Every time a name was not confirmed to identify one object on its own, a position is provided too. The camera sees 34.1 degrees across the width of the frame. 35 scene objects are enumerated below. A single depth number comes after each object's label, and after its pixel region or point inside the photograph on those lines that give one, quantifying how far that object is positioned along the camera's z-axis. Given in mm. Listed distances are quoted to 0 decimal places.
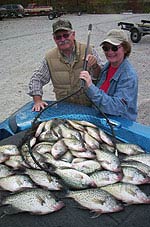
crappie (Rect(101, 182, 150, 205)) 1392
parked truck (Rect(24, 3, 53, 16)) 19837
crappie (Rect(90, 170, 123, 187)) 1494
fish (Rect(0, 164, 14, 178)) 1576
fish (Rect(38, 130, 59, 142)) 1849
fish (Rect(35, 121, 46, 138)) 1903
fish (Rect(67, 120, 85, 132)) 1934
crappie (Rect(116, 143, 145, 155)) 1754
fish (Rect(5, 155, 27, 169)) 1639
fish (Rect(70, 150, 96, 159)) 1665
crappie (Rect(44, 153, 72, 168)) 1603
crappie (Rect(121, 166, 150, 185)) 1502
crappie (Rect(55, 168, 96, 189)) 1488
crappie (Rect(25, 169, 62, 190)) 1485
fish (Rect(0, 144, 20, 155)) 1731
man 2439
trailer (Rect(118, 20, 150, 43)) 8735
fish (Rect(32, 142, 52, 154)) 1721
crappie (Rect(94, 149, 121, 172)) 1564
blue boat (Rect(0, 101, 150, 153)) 1940
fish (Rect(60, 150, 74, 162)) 1663
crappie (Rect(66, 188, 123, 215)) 1355
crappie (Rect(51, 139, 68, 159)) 1669
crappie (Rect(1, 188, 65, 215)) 1355
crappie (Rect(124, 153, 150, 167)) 1657
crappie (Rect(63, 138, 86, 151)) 1705
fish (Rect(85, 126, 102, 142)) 1852
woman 2099
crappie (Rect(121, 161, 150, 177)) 1570
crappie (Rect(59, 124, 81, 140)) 1838
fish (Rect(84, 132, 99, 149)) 1766
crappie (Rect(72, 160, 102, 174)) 1571
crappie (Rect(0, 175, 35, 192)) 1485
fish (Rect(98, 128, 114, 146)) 1839
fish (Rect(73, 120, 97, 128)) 1976
